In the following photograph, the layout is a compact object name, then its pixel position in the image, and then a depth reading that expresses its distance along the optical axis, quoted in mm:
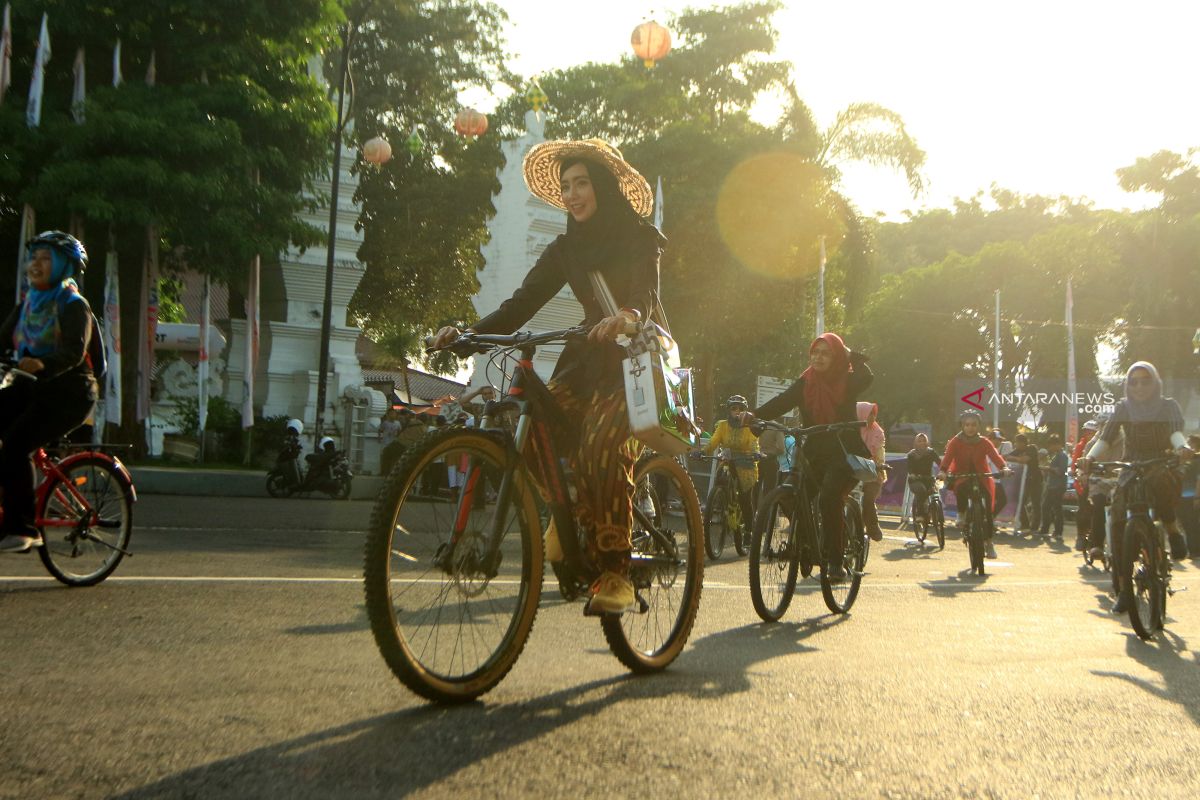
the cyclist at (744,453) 14281
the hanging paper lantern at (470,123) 28297
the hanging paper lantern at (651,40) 23359
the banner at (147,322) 21578
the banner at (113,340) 20641
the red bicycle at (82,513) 7234
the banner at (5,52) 19922
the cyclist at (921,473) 19438
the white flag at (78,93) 20156
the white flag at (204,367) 23234
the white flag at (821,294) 36844
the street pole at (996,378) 62638
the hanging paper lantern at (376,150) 26422
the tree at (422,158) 36469
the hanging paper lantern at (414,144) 31438
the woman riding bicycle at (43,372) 7008
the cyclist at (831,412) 8508
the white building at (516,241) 33531
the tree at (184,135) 19500
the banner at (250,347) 23406
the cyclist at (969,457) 15156
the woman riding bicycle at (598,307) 4910
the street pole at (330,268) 25500
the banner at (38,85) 19938
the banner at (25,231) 19717
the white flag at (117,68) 20734
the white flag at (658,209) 26361
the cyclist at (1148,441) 8758
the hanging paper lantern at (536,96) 29834
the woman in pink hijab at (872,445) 14445
